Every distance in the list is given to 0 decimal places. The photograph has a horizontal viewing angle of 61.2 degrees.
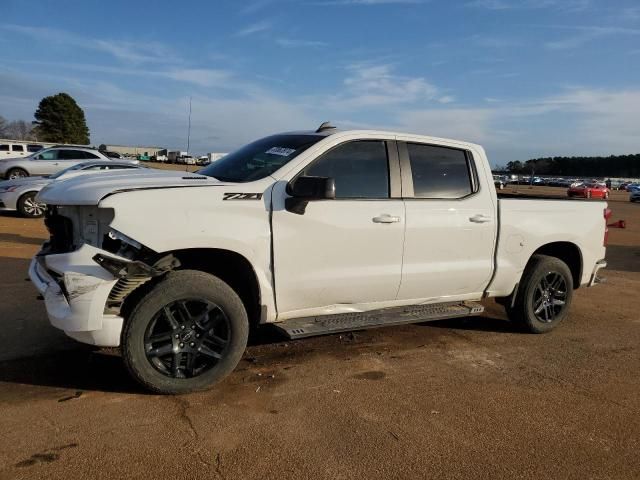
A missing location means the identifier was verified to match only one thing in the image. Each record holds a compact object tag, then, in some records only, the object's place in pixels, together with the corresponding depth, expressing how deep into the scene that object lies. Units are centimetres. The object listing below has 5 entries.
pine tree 7756
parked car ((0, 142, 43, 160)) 3707
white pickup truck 358
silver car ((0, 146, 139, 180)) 1972
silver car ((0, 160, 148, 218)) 1291
